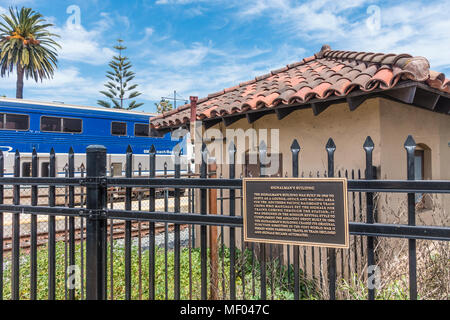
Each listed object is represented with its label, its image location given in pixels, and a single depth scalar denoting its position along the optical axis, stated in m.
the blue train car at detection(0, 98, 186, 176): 11.51
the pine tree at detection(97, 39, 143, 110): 33.59
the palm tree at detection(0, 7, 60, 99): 27.78
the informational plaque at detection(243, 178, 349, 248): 1.99
